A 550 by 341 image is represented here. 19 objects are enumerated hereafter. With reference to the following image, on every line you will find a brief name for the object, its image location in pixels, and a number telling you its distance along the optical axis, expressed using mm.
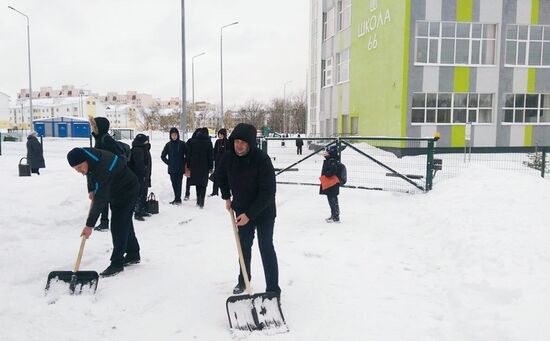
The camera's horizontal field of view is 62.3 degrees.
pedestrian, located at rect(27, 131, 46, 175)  13805
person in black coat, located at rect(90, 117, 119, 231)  6703
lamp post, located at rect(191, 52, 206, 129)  48719
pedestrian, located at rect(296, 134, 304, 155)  20656
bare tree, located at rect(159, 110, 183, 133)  78875
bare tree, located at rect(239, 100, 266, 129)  81750
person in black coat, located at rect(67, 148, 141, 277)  4867
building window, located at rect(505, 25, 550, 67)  25266
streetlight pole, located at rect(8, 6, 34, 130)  36594
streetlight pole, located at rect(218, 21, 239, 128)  37556
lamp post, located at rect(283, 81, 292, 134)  81000
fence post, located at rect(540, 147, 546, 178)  12711
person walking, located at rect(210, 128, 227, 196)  10681
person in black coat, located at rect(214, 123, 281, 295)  4328
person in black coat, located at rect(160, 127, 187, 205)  9969
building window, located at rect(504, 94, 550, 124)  25625
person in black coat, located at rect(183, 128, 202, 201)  9992
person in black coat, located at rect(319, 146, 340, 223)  8469
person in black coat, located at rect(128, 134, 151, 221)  8234
